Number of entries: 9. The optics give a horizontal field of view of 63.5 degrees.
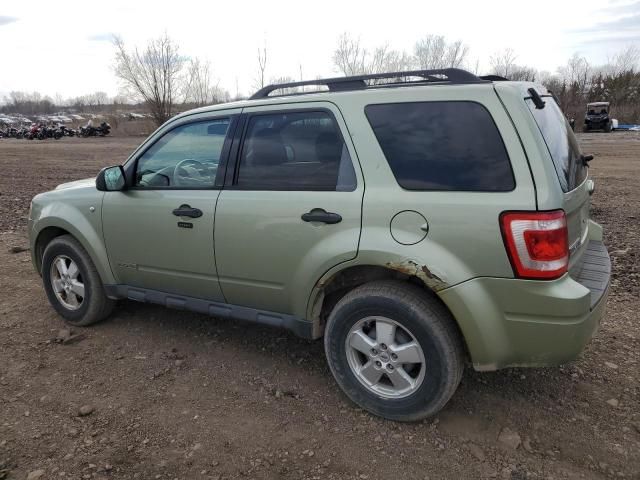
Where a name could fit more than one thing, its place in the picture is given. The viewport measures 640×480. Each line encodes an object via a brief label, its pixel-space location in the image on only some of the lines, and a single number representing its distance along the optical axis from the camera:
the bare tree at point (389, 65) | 35.09
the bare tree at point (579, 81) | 44.81
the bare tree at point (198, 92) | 42.81
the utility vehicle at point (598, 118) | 33.06
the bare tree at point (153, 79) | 40.47
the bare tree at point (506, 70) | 42.28
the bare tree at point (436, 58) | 35.62
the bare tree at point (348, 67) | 34.69
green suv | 2.58
